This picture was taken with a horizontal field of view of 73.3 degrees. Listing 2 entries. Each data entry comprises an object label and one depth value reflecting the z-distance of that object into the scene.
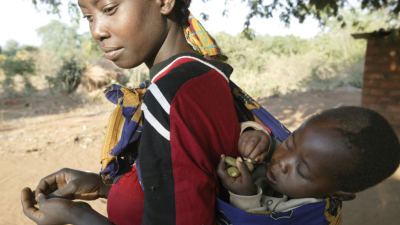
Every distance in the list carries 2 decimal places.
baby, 1.05
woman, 0.83
